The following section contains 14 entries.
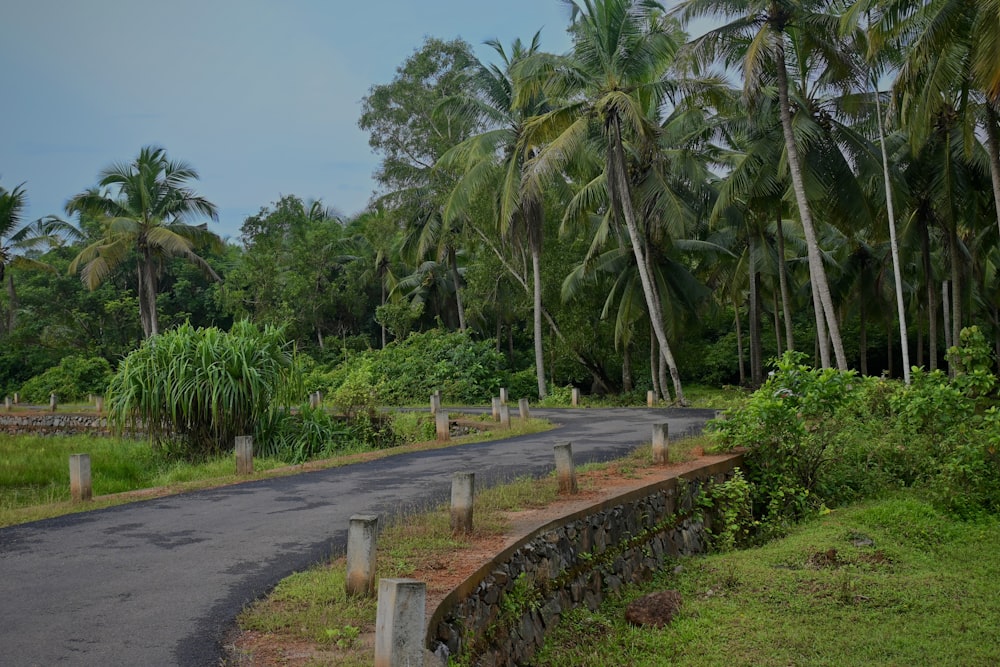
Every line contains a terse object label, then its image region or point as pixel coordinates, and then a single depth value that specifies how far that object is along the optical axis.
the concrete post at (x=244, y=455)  12.80
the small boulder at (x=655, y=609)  7.94
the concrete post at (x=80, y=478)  10.58
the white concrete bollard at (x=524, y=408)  20.79
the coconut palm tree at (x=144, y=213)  33.53
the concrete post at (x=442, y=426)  17.09
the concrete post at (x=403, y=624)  4.45
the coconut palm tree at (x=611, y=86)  22.47
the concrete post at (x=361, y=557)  5.90
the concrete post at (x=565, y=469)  9.41
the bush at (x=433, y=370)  30.75
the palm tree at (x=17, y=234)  31.73
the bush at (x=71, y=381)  38.94
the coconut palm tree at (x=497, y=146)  27.02
